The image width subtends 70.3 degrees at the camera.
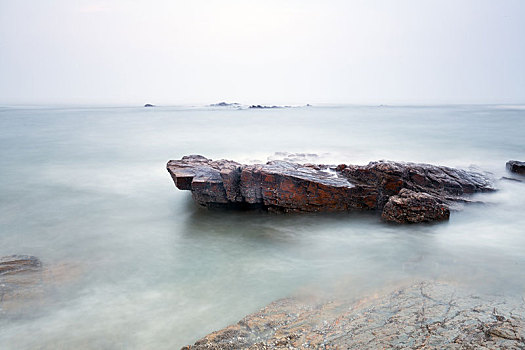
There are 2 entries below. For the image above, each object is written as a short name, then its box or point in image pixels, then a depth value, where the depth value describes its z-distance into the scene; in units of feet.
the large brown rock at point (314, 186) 27.17
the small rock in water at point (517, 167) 37.73
